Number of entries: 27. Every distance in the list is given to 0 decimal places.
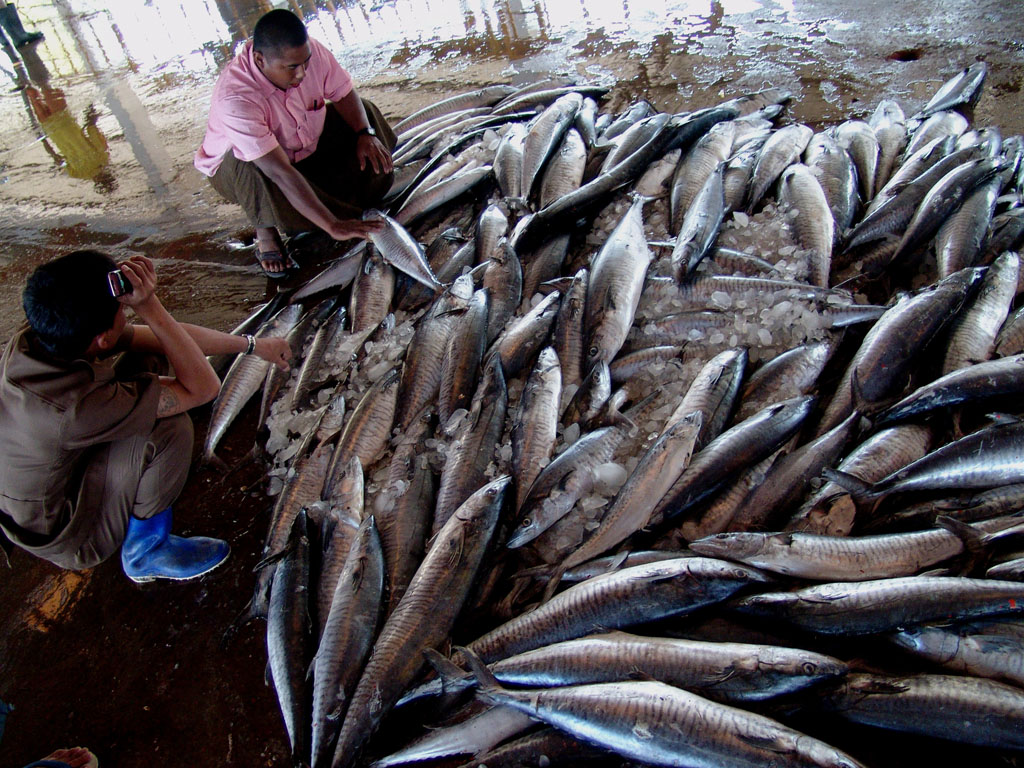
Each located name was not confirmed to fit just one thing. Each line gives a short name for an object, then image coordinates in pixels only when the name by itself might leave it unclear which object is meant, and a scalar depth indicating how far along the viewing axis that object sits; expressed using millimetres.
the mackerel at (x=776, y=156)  3669
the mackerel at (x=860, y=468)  2105
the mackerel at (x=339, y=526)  2365
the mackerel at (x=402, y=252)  3650
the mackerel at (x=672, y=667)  1678
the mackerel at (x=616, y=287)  2891
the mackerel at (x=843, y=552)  1873
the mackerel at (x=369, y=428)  2785
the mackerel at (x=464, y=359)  2871
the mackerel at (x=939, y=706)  1508
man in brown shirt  1999
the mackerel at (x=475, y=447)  2492
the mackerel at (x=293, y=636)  2035
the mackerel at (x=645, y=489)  2182
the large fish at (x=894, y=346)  2434
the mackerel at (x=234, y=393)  3223
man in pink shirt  3459
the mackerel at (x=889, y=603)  1692
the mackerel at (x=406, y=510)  2350
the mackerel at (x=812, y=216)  3031
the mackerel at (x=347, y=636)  1988
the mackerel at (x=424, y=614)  1948
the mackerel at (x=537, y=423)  2498
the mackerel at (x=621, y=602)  1888
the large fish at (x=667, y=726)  1526
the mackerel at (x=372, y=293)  3639
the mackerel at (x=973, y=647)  1628
